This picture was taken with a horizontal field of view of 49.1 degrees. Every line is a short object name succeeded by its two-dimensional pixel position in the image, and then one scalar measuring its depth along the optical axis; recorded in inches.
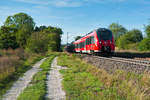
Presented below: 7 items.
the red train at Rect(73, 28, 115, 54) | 742.5
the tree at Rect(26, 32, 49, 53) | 1350.9
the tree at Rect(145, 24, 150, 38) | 1165.4
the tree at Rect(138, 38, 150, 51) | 1219.6
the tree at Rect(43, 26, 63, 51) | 3143.7
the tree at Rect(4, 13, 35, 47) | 2357.3
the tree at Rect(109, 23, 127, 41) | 3326.8
